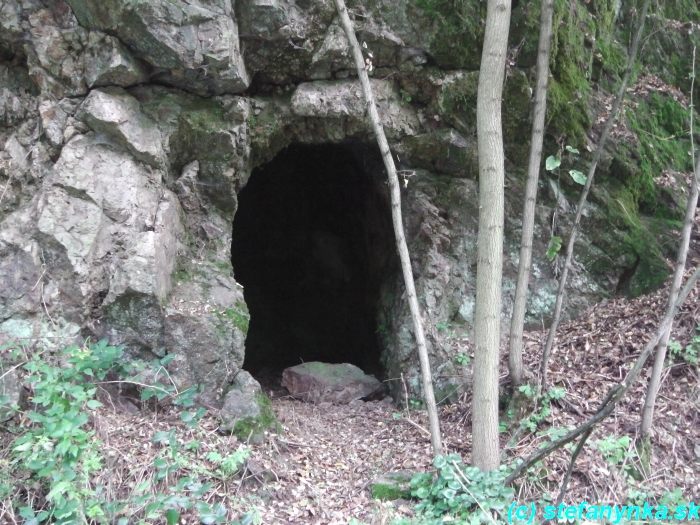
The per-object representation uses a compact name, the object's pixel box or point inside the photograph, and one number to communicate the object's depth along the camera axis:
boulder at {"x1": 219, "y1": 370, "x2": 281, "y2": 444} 4.50
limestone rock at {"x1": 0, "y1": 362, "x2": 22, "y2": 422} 3.80
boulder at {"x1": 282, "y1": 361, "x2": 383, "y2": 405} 6.28
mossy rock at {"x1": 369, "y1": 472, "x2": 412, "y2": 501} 4.19
